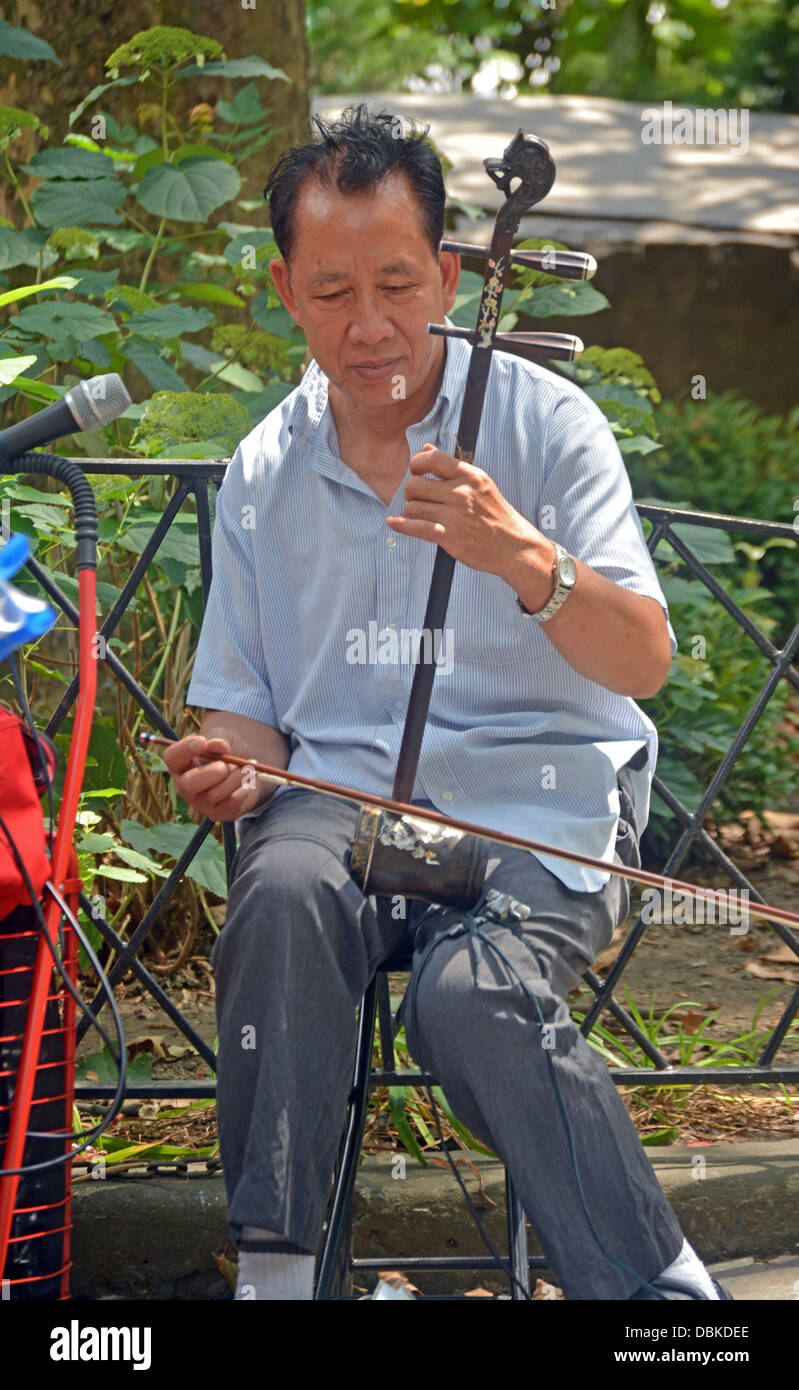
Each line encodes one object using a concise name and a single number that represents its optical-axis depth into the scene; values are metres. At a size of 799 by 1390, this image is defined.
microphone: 2.91
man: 3.24
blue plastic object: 2.43
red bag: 3.13
